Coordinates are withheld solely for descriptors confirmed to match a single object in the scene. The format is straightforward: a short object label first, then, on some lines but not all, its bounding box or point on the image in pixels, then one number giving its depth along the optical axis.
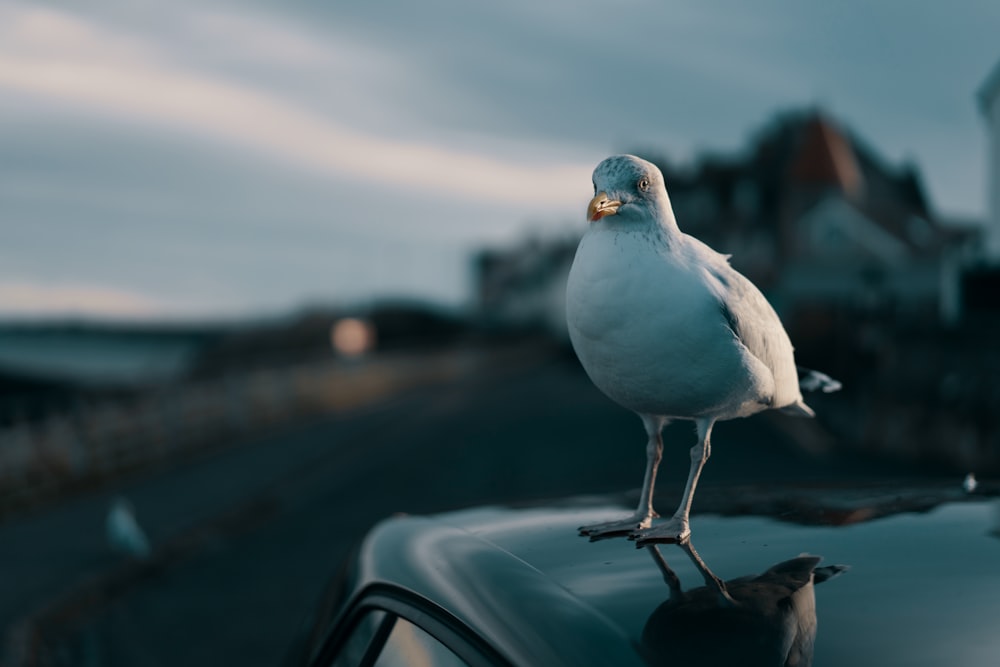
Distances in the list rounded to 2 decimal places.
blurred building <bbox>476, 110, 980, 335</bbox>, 49.03
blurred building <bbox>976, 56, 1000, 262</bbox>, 25.88
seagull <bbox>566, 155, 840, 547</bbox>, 2.21
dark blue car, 1.72
